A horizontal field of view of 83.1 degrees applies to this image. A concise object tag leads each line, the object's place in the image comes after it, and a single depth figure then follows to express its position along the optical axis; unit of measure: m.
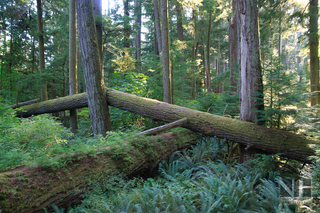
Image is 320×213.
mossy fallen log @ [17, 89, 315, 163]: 4.44
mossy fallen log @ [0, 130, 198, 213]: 2.75
